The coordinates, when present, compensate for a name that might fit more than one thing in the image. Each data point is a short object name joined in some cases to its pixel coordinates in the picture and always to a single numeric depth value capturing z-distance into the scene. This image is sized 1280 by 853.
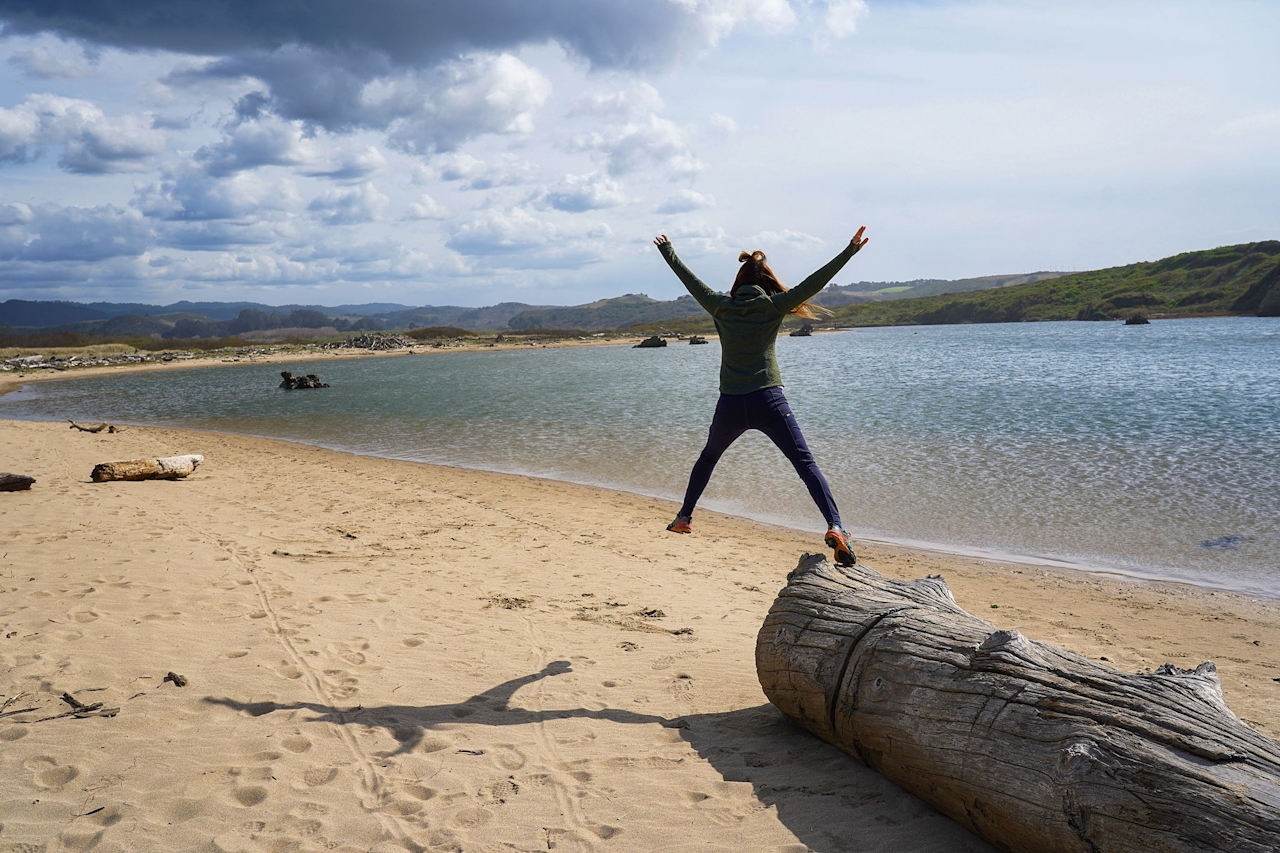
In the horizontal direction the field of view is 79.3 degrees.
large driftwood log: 2.99
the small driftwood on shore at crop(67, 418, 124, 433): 23.03
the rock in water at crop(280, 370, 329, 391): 43.72
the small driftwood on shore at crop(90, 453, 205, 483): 13.57
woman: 5.79
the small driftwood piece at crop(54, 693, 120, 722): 4.64
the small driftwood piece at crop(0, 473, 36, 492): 12.16
